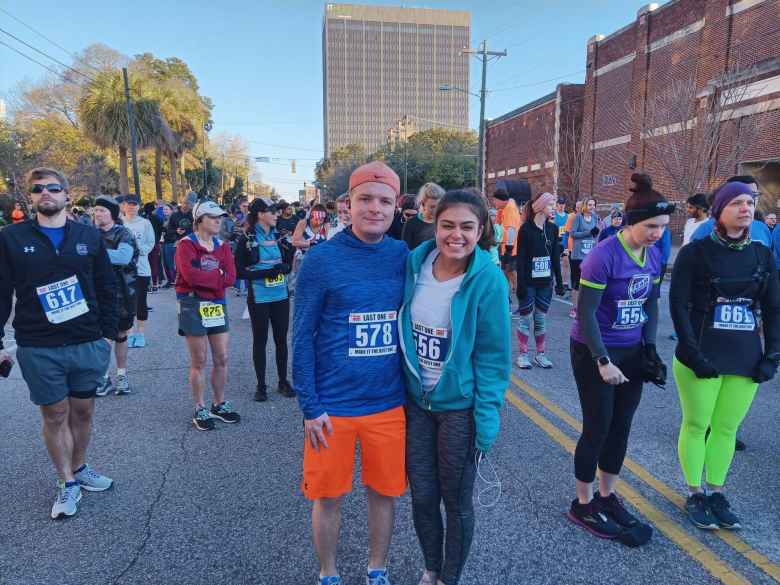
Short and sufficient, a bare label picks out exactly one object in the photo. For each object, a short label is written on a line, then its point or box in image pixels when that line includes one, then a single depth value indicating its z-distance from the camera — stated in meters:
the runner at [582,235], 9.92
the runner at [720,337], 3.16
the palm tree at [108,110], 26.97
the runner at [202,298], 4.66
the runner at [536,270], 6.49
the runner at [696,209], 6.99
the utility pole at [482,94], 27.50
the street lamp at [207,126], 44.82
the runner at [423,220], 5.13
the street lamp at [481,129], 27.18
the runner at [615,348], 3.04
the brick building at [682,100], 19.52
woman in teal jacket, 2.31
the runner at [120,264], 5.34
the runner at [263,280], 5.43
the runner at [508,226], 8.91
